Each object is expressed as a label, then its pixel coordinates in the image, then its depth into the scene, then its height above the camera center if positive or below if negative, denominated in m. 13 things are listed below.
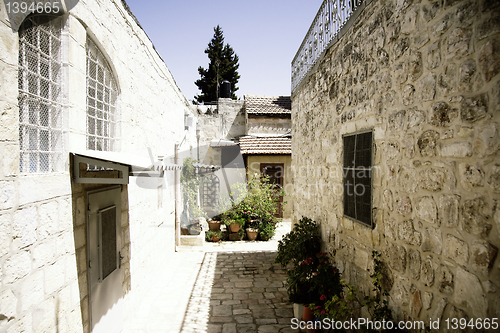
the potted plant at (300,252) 4.02 -1.48
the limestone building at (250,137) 10.40 +1.37
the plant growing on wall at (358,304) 2.53 -1.46
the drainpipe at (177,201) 7.55 -0.97
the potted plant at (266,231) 8.61 -2.06
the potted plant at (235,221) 8.59 -1.73
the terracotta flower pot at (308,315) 3.79 -2.09
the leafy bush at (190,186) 8.05 -0.59
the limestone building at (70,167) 1.85 +0.01
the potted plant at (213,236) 8.40 -2.15
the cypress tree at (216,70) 26.14 +9.52
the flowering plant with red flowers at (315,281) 3.46 -1.56
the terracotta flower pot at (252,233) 8.59 -2.12
